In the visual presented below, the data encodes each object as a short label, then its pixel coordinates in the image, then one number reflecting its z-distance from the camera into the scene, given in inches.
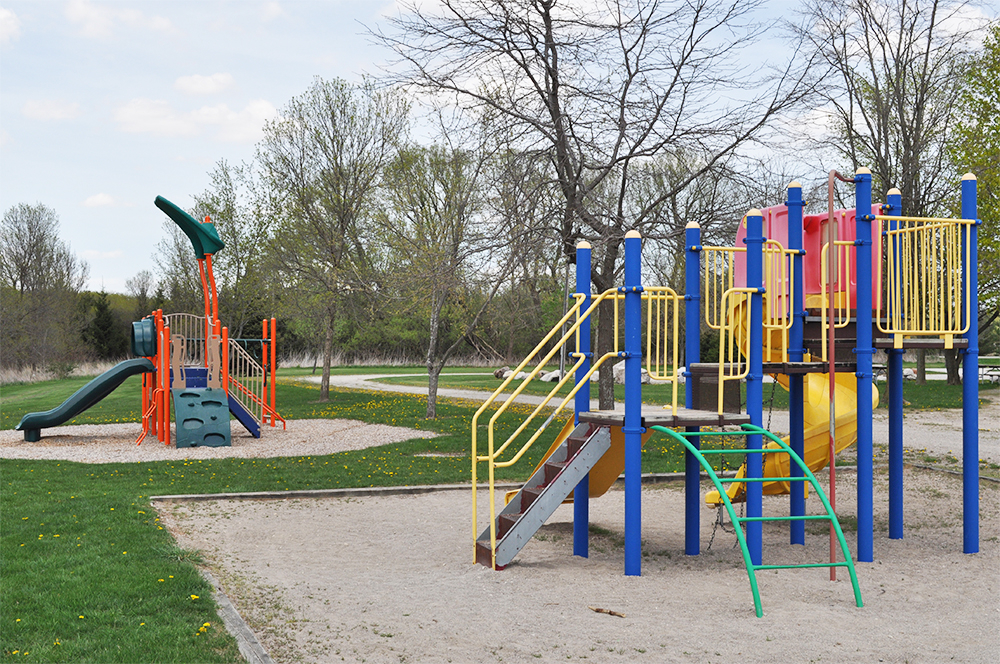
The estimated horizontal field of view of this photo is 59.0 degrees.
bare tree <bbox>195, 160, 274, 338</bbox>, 1365.7
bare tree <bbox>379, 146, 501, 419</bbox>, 624.7
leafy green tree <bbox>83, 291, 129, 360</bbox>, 1942.7
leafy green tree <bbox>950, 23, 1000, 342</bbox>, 900.6
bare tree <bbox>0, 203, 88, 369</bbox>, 1722.4
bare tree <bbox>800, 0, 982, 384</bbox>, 883.4
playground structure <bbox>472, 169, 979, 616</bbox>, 289.3
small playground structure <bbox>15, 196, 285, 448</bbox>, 642.2
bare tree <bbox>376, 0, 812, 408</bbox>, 591.8
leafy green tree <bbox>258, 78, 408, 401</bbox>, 1027.9
